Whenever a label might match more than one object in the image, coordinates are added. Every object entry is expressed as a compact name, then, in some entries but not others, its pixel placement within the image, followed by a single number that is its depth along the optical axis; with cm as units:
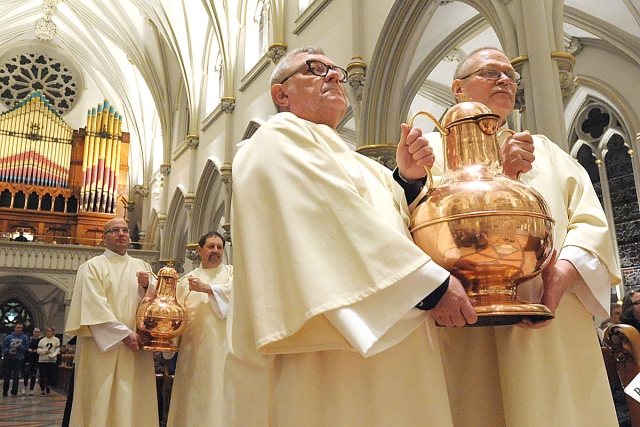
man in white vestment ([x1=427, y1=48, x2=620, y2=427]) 157
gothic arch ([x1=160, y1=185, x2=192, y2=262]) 1647
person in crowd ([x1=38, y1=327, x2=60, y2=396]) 1172
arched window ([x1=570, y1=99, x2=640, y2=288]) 966
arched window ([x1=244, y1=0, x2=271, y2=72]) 1141
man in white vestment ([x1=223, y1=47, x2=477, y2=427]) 133
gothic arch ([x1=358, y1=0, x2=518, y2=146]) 716
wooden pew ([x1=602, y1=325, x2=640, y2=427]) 214
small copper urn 381
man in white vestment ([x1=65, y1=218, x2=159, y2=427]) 390
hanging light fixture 1898
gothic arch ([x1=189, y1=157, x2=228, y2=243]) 1378
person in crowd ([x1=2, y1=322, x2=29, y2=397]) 1042
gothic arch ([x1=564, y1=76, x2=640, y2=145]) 929
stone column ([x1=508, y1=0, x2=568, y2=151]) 459
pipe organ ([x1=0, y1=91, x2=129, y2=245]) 1923
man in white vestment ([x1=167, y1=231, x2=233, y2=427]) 424
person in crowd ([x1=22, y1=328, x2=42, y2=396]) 1209
